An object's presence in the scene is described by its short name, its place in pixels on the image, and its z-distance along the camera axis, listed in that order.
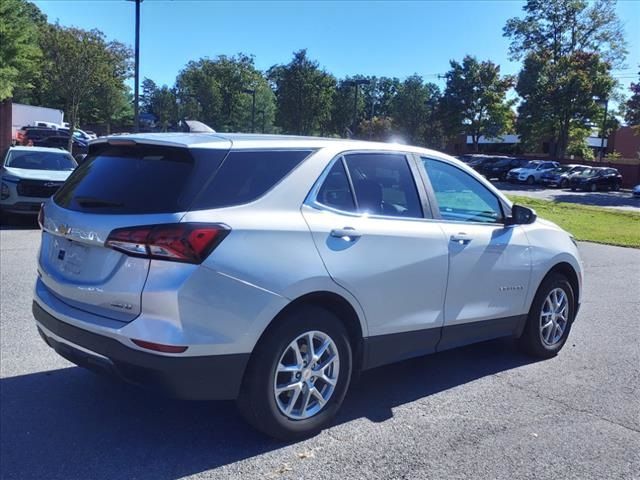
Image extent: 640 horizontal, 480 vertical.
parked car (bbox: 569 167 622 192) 40.22
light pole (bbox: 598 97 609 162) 49.12
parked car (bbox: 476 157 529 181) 47.28
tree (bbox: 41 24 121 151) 29.08
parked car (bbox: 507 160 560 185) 43.41
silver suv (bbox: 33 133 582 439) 3.21
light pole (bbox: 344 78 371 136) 39.56
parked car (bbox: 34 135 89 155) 36.91
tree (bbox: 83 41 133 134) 33.28
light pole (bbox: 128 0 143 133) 22.72
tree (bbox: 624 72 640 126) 41.56
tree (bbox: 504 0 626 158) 48.53
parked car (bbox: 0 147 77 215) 12.36
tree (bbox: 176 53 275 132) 56.47
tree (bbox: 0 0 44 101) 22.27
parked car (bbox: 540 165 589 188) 41.72
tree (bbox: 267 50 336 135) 45.25
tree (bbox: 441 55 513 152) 55.09
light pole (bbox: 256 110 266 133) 54.81
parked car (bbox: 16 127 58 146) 39.38
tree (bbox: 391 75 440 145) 61.81
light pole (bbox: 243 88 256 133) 49.54
